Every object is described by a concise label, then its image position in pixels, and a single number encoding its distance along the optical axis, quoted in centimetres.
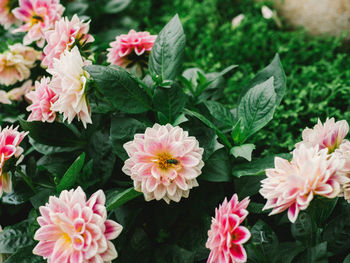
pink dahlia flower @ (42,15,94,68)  105
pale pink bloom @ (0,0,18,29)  139
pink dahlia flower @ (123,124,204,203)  85
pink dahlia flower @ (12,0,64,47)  122
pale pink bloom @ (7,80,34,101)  137
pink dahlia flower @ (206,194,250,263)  75
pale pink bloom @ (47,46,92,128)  93
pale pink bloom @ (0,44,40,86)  131
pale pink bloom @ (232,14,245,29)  197
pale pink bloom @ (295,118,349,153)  90
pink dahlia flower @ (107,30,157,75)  112
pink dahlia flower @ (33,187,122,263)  77
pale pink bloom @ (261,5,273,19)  195
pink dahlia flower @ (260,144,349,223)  73
